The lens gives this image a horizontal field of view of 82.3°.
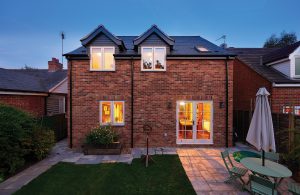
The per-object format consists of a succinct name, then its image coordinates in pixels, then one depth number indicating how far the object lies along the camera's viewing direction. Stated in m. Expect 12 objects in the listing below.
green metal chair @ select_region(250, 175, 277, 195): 3.66
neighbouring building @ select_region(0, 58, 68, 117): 11.59
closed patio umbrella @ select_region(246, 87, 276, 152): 5.02
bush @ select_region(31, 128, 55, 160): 8.02
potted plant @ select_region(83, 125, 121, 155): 9.09
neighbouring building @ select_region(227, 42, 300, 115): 11.25
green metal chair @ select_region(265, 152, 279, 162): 5.68
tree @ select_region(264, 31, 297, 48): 32.00
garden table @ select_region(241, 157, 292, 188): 4.52
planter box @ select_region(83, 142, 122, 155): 9.09
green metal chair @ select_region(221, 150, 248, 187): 5.40
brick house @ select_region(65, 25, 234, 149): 10.27
